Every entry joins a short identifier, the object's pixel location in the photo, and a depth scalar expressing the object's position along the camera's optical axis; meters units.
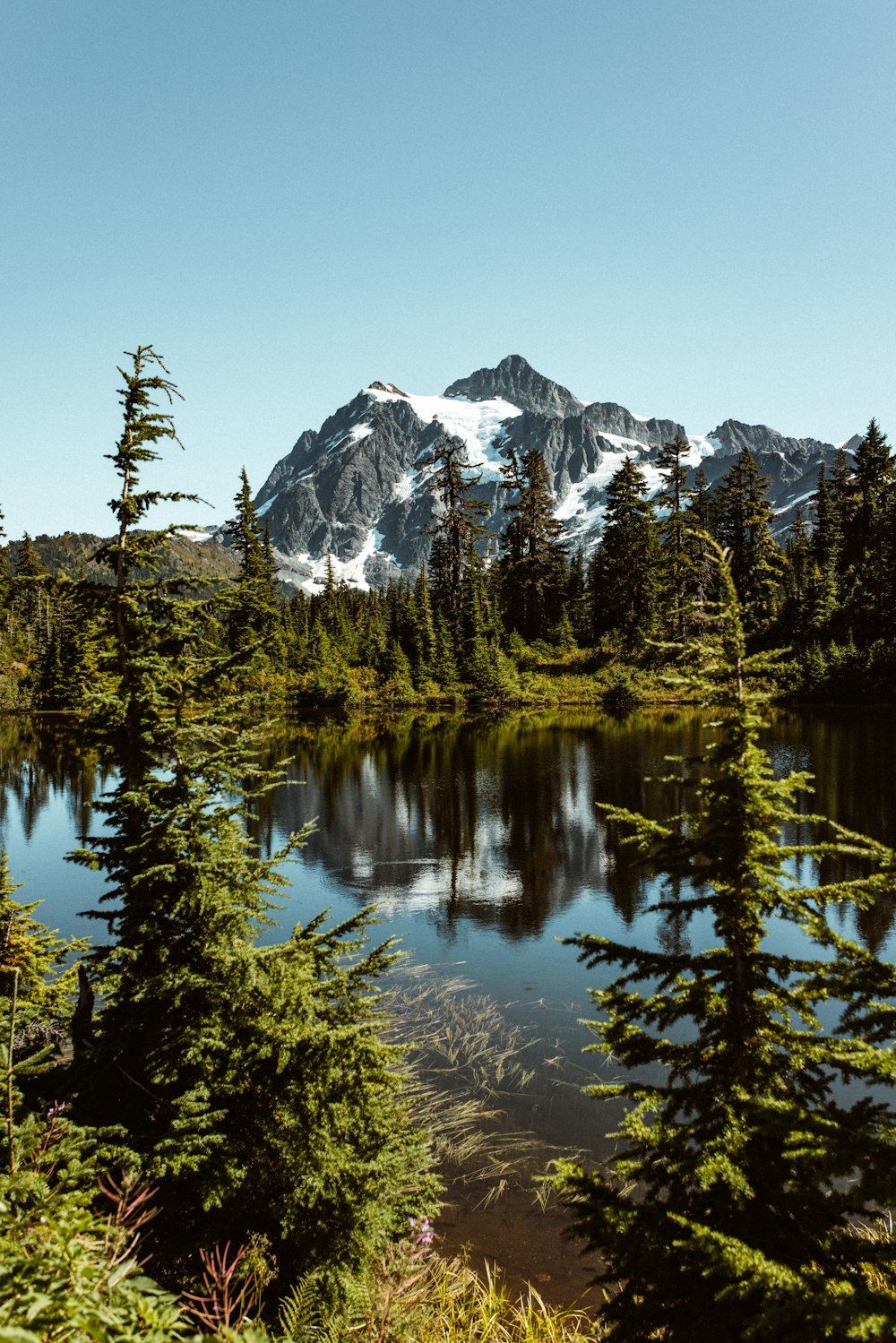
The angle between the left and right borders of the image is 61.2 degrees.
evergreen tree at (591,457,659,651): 68.62
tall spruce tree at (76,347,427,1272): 6.80
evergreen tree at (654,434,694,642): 66.69
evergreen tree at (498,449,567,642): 75.62
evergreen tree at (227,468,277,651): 57.56
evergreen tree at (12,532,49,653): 81.94
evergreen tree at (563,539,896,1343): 3.75
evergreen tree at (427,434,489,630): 73.50
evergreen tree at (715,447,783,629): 69.06
